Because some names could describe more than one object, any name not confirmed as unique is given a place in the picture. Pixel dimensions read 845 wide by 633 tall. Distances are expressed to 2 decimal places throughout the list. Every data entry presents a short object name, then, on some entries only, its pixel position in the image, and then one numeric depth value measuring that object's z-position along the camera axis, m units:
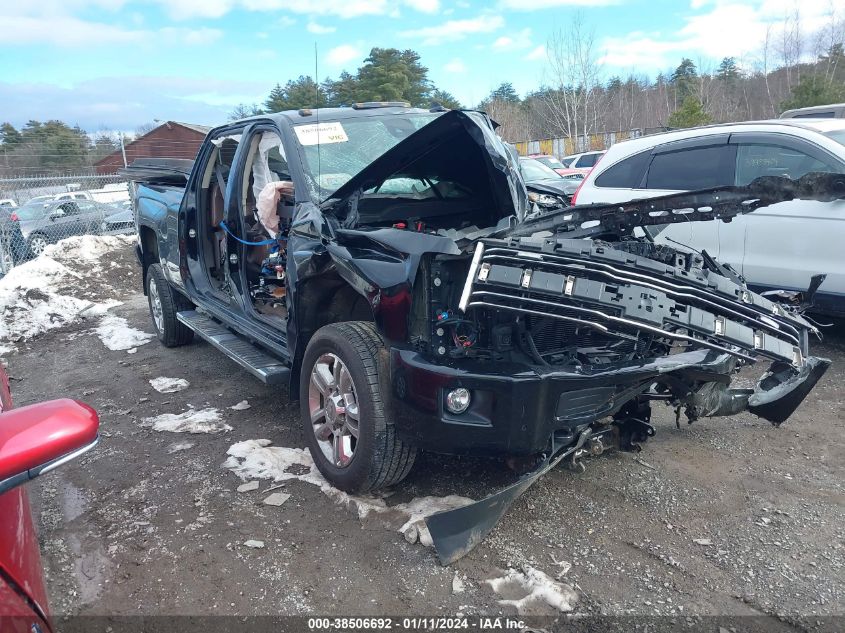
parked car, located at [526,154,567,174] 19.91
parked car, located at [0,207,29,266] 11.04
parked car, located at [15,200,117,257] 13.55
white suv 5.27
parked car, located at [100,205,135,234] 14.71
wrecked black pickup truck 2.63
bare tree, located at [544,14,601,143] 30.81
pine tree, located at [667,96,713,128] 22.03
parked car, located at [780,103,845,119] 10.37
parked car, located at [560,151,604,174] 22.56
